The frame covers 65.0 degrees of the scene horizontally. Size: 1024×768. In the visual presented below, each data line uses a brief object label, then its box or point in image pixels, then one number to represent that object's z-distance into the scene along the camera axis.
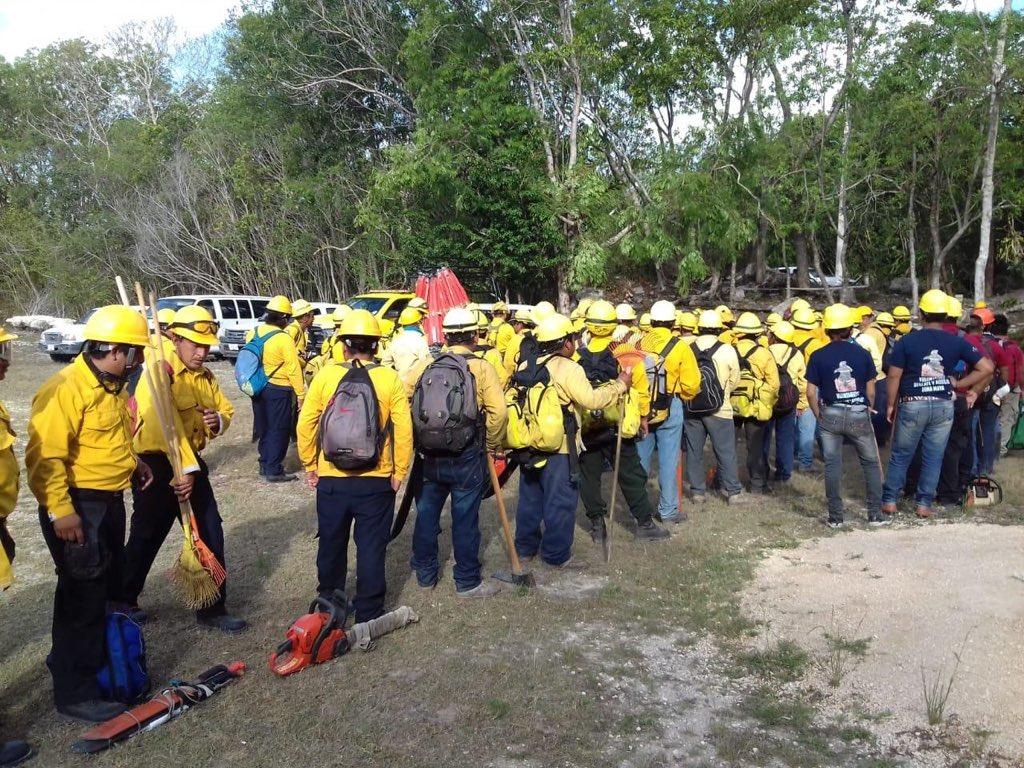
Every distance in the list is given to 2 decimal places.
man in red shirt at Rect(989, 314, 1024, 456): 7.91
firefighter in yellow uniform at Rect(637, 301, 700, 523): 7.05
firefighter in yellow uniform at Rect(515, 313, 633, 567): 5.53
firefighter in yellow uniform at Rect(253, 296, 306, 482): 8.52
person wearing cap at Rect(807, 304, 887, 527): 6.50
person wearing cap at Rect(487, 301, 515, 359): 9.95
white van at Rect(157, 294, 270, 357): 21.08
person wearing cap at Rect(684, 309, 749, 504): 7.42
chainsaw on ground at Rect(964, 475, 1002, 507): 7.27
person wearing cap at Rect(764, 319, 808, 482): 8.30
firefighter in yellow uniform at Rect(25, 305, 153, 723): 3.64
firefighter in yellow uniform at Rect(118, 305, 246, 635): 4.66
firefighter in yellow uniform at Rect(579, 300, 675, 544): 6.00
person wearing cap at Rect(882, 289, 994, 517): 6.55
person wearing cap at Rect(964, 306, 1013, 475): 7.78
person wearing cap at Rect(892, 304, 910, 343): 9.74
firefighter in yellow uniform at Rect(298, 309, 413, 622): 4.48
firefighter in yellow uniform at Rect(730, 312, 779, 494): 7.80
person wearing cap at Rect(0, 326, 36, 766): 3.33
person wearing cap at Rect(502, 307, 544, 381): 7.96
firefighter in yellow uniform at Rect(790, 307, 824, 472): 8.53
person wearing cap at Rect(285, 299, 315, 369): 9.02
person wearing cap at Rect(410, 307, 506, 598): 5.12
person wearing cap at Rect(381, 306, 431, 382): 7.79
